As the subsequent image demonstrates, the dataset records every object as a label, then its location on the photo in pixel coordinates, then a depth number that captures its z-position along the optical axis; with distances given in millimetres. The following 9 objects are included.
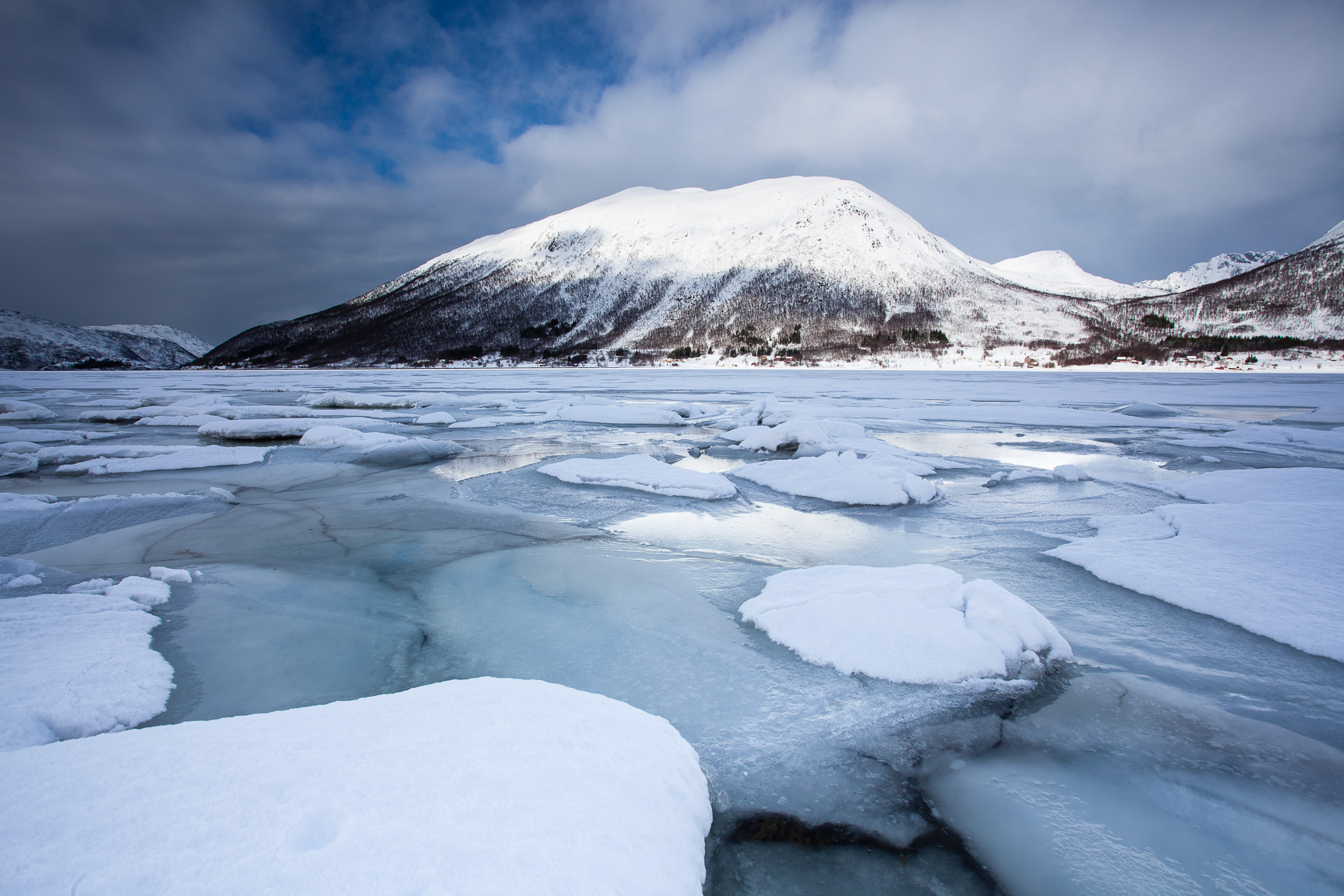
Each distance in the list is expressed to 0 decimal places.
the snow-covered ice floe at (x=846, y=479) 5633
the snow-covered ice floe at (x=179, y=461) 6820
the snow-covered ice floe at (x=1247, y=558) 3042
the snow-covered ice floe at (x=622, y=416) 12250
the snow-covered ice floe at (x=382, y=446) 7840
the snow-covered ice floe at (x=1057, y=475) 6434
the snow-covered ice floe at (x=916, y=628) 2650
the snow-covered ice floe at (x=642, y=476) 5828
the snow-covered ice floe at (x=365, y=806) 1133
